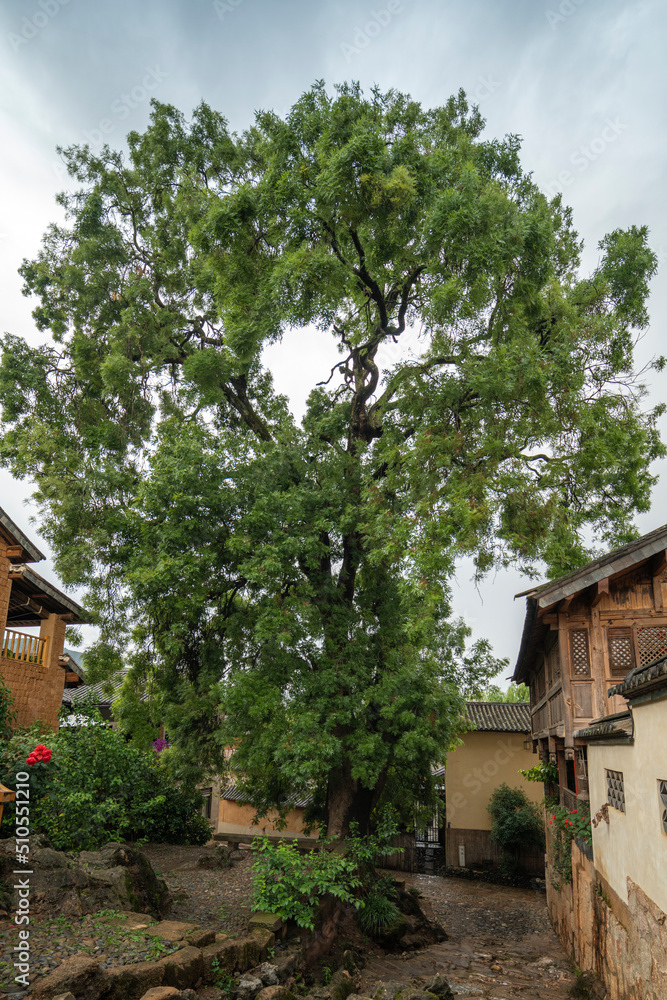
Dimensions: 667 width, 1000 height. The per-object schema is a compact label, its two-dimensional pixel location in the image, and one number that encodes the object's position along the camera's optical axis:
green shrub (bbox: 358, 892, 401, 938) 13.90
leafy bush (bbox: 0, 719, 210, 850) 10.38
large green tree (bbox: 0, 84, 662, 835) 12.73
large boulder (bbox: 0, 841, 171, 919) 9.23
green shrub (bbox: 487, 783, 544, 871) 23.05
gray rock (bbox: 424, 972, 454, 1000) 10.90
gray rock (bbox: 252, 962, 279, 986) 9.77
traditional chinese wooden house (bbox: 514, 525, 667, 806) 12.16
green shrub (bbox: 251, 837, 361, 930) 11.09
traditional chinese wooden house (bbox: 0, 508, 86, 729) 15.85
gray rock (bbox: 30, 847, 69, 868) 9.73
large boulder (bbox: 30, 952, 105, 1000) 6.92
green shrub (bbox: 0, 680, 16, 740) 13.72
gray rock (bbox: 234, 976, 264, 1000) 9.08
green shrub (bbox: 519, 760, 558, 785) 16.39
